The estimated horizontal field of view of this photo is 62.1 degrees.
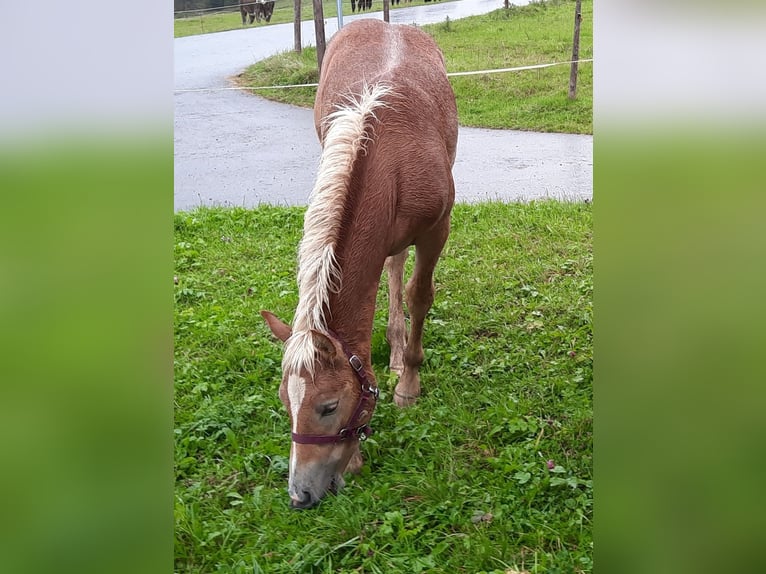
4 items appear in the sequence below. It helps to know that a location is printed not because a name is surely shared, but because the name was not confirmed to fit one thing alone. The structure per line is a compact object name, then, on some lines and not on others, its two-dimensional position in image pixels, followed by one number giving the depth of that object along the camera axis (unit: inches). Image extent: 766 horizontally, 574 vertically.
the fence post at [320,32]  329.4
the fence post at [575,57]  356.5
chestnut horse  105.7
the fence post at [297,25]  387.9
